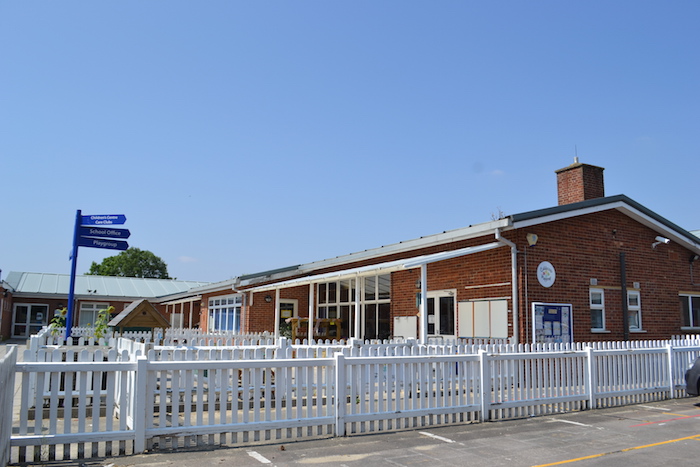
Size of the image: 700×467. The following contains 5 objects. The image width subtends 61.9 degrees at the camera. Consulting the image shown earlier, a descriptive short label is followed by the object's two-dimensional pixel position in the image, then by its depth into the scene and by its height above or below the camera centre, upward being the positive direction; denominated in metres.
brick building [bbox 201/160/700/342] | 12.12 +0.99
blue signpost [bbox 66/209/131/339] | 10.55 +1.51
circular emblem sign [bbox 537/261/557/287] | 12.32 +0.98
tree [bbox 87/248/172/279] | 71.44 +6.28
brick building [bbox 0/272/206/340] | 36.18 +1.15
